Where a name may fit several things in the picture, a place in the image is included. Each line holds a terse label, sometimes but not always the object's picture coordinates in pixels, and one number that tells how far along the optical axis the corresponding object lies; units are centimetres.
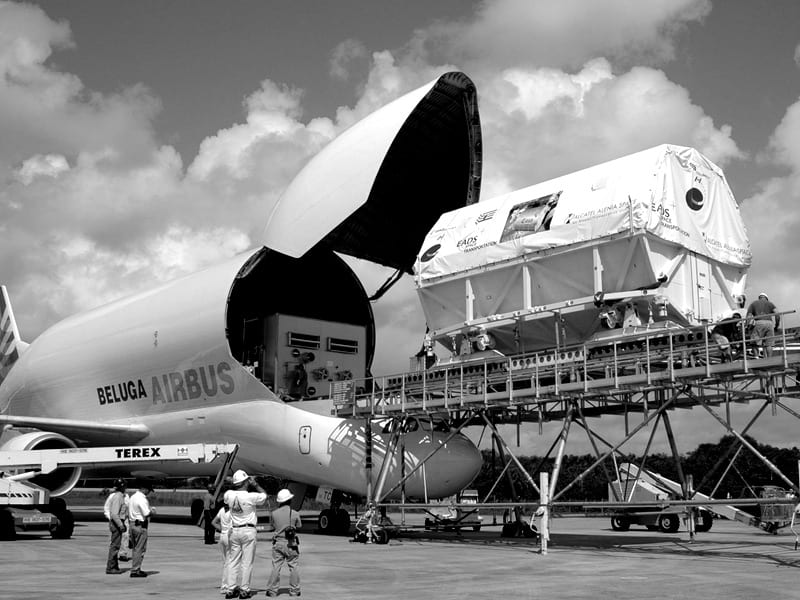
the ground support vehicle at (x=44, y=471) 2244
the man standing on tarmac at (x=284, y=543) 1184
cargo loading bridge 1803
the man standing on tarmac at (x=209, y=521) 2247
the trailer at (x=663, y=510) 2817
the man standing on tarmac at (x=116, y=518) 1501
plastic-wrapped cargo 1978
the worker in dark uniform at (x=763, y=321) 1713
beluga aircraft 2614
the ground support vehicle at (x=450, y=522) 2822
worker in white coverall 1159
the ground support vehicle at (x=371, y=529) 2269
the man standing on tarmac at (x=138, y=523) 1445
